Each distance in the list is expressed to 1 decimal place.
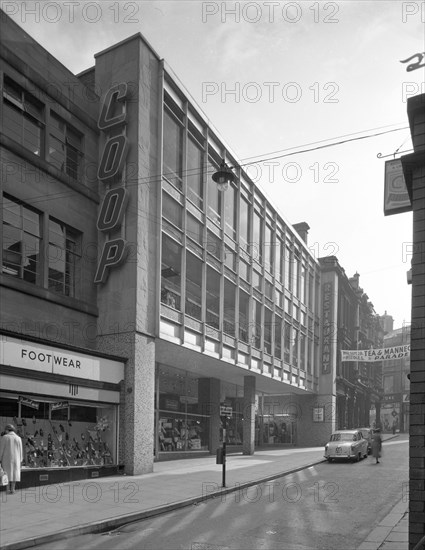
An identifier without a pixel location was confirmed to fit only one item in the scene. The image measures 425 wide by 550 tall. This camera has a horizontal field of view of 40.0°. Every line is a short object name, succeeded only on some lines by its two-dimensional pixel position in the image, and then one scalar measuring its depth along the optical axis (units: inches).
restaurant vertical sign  1790.1
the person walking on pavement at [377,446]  1003.3
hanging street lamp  514.9
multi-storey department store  673.0
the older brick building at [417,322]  304.3
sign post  759.7
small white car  1052.5
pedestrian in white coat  548.4
